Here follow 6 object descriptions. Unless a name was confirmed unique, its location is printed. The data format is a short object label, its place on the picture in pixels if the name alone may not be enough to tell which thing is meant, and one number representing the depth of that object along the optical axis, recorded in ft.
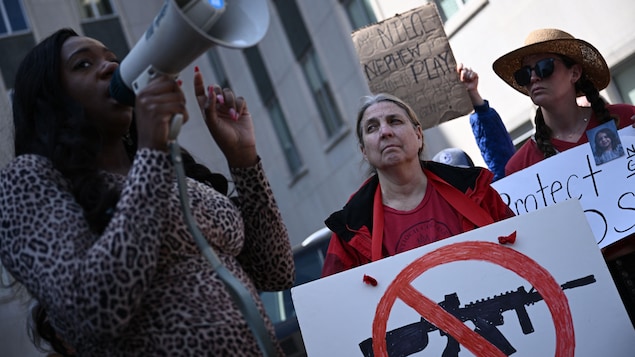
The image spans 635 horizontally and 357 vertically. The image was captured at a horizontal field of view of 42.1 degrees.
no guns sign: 8.71
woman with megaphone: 5.46
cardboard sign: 14.53
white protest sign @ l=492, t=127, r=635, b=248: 10.91
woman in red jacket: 10.21
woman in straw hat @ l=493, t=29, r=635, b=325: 11.98
